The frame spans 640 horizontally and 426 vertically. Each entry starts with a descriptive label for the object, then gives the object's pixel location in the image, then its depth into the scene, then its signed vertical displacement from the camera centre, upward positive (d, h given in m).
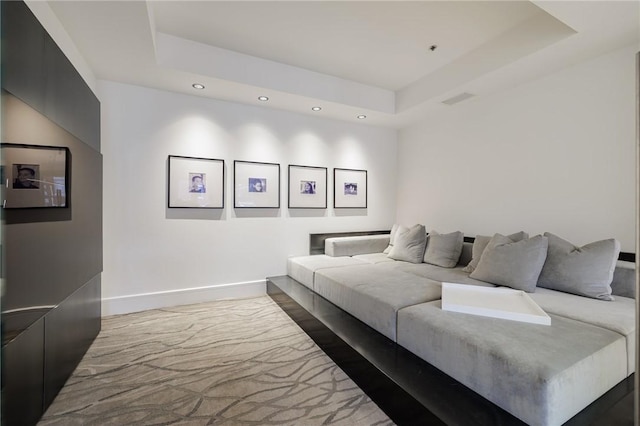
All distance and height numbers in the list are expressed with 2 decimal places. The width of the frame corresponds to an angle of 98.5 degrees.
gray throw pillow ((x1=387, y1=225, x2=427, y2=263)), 3.56 -0.41
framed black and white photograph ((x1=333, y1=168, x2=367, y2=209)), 4.32 +0.41
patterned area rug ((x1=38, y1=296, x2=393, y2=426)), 1.58 -1.14
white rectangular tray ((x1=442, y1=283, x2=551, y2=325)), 1.62 -0.59
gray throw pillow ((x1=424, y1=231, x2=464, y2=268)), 3.30 -0.43
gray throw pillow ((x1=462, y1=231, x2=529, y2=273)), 2.93 -0.38
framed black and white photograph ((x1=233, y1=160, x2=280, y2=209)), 3.60 +0.39
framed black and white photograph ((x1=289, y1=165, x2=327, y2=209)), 3.96 +0.40
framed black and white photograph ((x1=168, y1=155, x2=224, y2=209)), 3.26 +0.38
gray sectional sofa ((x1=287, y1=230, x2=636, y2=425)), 1.17 -0.64
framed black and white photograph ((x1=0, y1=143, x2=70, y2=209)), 1.29 +0.20
